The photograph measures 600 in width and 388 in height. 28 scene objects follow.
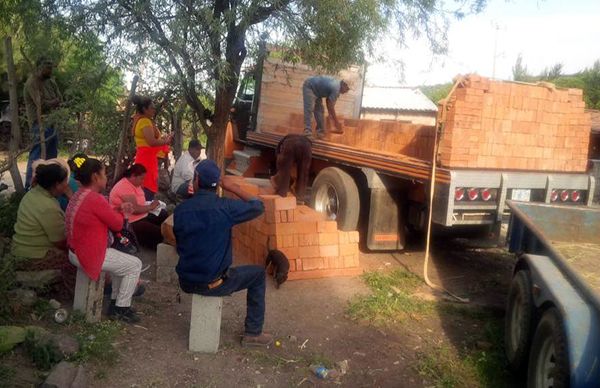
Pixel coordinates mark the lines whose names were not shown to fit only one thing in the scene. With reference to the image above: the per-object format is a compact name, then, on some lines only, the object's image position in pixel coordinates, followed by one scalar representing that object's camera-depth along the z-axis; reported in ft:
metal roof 89.27
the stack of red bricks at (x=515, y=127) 17.81
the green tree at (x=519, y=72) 81.46
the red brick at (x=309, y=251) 19.21
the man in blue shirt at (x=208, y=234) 12.26
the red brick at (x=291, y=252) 18.88
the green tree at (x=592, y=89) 64.82
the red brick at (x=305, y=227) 19.07
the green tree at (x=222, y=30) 17.28
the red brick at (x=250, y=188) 21.45
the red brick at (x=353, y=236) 19.93
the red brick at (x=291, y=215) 19.12
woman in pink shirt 17.57
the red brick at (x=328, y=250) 19.56
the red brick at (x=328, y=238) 19.47
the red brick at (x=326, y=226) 19.38
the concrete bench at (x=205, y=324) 12.97
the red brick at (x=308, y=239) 19.12
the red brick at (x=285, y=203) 18.92
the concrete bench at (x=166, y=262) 18.06
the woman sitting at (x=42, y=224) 14.65
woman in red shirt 13.17
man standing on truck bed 27.04
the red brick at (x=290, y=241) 18.84
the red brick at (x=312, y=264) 19.20
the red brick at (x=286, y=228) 18.70
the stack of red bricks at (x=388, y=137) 20.97
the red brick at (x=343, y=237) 19.80
